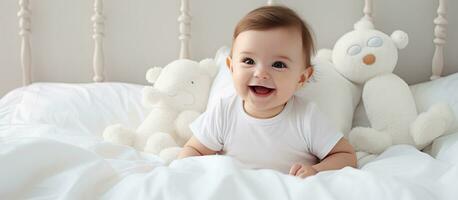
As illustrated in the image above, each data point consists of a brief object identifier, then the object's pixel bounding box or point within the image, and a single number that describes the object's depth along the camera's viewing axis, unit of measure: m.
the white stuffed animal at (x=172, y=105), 1.19
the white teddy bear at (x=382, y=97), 1.10
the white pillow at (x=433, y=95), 1.22
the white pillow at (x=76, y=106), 1.27
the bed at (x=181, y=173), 0.73
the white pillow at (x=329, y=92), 1.17
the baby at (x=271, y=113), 0.98
